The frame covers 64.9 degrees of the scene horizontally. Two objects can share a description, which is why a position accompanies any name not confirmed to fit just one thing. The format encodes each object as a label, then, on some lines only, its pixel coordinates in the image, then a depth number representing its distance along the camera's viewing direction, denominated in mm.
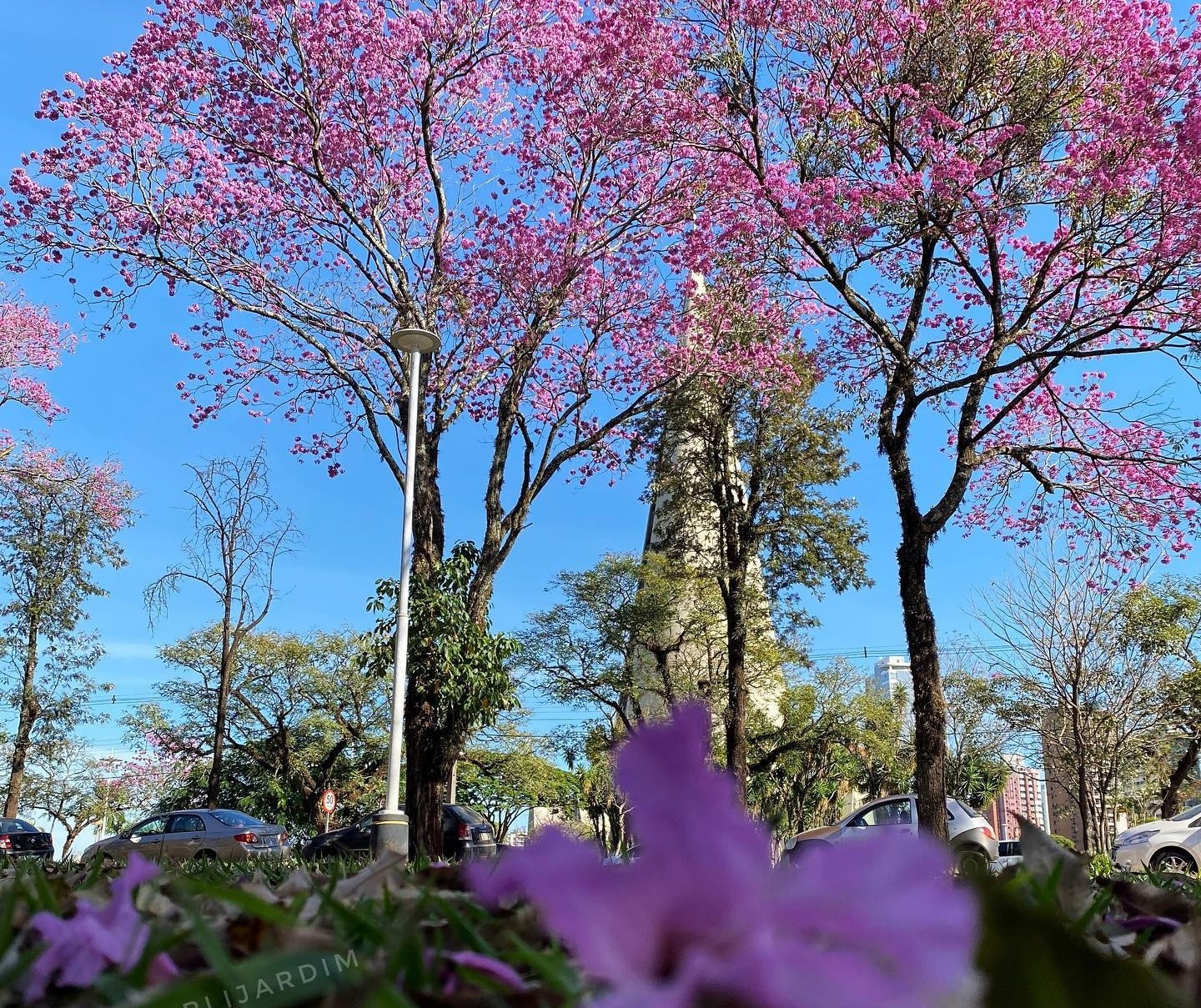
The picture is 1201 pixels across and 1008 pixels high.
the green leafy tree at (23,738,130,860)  29234
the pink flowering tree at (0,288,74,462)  21031
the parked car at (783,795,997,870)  14844
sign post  22469
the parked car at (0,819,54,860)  19472
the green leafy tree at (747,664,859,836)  29047
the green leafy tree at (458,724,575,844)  33844
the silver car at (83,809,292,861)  17812
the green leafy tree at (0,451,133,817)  24672
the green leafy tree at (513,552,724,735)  26344
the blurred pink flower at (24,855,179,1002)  533
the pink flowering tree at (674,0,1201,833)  10820
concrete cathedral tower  22984
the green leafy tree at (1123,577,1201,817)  24844
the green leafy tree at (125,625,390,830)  29828
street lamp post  10496
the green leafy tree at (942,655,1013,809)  31656
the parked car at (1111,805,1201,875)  14406
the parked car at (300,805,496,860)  15214
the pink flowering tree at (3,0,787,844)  12367
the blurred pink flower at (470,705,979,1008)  215
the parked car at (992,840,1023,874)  19684
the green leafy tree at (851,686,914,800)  31406
